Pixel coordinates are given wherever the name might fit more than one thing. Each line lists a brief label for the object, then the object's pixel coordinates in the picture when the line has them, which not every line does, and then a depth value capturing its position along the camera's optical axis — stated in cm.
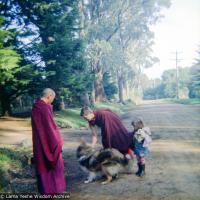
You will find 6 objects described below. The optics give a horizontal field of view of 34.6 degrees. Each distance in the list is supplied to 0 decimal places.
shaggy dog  767
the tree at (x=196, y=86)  4597
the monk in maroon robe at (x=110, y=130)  827
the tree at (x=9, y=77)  1374
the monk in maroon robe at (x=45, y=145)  657
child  789
